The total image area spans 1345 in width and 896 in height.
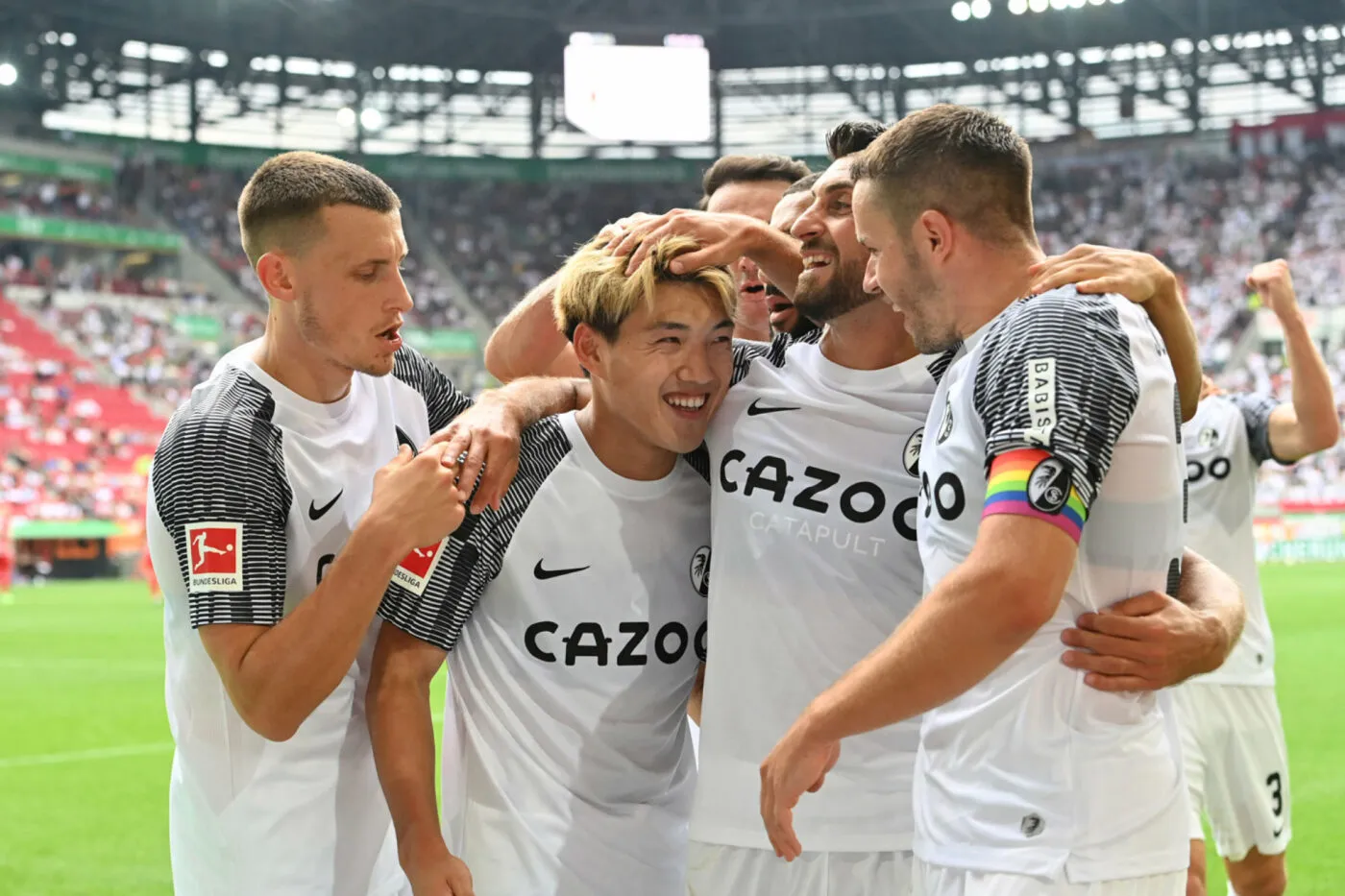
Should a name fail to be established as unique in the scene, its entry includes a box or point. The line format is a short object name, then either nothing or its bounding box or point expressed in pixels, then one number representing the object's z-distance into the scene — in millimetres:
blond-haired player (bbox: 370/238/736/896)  3119
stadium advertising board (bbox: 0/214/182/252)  34750
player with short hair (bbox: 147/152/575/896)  3064
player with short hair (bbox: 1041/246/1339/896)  5875
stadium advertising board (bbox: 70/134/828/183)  41938
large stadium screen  37812
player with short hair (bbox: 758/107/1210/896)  2186
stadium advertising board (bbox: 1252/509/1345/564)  27500
